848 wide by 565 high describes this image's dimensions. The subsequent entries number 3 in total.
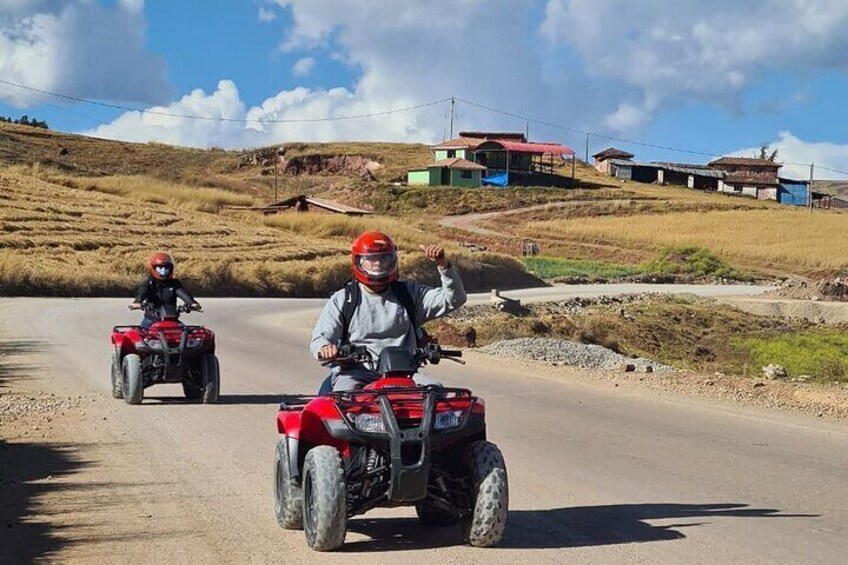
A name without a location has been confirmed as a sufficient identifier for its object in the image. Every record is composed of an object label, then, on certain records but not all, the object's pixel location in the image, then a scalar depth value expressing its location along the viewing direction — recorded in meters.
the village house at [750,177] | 142.50
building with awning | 119.00
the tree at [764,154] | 176.85
